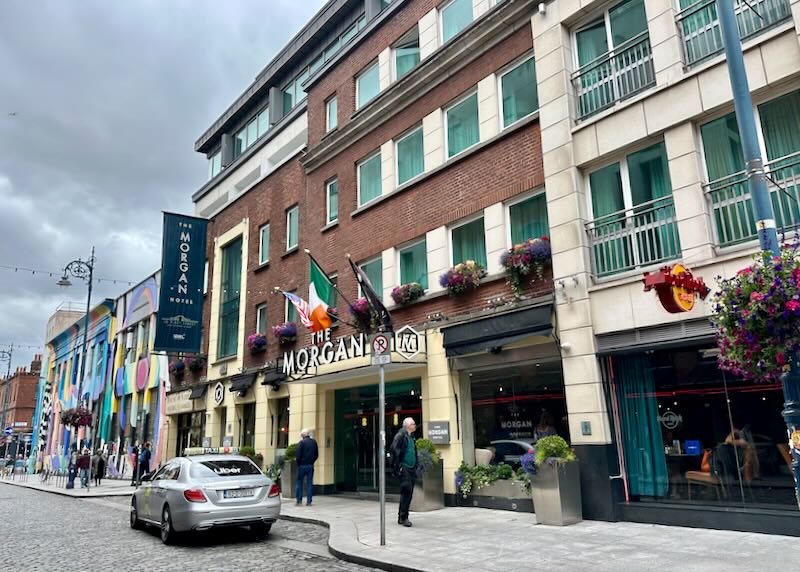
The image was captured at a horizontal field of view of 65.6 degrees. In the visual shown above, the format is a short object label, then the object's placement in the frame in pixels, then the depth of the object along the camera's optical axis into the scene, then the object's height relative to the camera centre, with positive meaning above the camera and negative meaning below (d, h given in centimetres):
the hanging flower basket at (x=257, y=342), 2247 +374
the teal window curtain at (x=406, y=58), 1795 +1095
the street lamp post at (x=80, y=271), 3111 +904
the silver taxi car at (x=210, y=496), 1045 -78
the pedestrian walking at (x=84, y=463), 2722 -34
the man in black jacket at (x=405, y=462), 1130 -34
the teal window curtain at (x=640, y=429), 1062 +10
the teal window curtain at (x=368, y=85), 1936 +1103
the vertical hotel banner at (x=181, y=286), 2619 +694
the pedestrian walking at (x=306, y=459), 1552 -30
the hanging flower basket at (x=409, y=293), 1575 +371
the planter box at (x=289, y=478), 1761 -85
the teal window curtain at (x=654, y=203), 1089 +400
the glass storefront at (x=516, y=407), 1250 +65
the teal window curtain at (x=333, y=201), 2028 +785
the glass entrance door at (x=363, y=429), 1669 +45
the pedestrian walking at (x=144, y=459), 2655 -26
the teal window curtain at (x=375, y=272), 1781 +485
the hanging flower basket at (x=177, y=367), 2870 +381
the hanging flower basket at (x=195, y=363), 2711 +374
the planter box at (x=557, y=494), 1060 -94
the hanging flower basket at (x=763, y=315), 557 +102
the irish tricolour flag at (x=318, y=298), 1628 +385
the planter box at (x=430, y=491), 1324 -103
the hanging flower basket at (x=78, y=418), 3158 +185
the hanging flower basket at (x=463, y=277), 1409 +364
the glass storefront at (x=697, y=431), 932 +1
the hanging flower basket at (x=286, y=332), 2083 +376
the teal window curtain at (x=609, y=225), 1159 +389
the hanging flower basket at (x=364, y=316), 1712 +346
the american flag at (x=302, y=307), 1691 +370
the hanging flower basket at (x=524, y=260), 1259 +357
